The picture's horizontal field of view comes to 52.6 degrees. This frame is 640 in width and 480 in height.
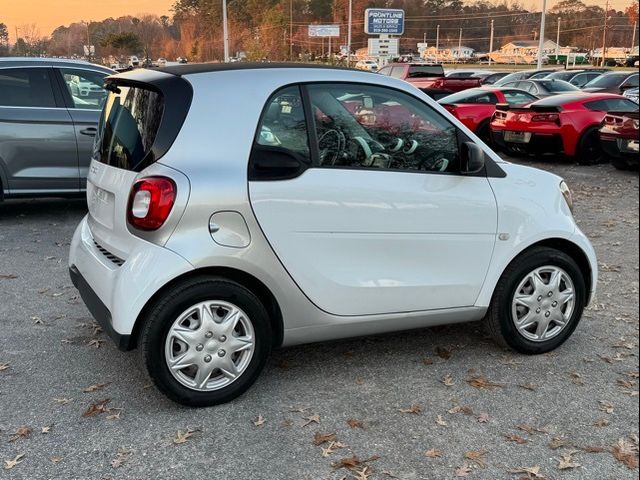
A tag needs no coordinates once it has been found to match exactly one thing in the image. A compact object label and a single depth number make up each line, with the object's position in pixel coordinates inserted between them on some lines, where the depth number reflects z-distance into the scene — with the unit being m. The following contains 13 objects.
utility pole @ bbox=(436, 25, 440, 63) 115.88
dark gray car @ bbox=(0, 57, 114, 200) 7.11
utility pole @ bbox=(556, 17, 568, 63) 95.78
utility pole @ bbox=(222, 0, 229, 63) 40.99
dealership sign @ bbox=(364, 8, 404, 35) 37.00
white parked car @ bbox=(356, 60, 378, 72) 62.84
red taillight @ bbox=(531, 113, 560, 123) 11.97
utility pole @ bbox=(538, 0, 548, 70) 39.97
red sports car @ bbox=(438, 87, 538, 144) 14.29
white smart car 3.21
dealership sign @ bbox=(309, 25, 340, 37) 61.99
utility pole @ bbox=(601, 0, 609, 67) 73.93
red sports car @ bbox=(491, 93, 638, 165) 11.95
